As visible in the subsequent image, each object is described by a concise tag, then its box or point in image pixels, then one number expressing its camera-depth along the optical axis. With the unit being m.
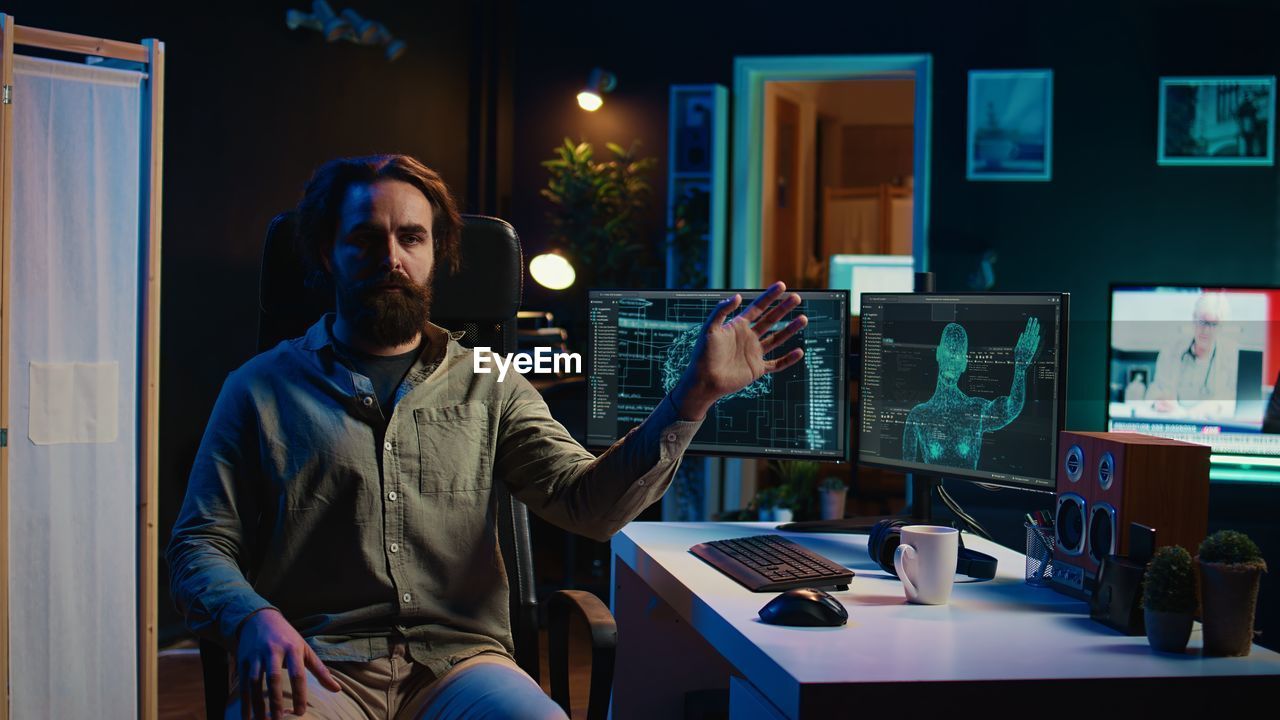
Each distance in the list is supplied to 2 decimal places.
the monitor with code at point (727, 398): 2.25
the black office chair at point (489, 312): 1.78
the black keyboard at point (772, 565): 1.73
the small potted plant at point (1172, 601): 1.40
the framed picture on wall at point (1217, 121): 4.92
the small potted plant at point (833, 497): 5.03
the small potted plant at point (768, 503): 4.91
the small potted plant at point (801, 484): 4.93
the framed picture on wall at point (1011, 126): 5.06
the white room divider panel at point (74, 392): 2.59
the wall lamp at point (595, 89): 5.26
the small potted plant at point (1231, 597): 1.38
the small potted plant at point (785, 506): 4.88
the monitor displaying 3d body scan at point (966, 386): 1.91
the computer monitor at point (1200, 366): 4.39
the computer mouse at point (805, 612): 1.51
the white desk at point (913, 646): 1.28
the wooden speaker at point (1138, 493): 1.53
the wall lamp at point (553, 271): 4.81
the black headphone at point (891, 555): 1.82
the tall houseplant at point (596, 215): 4.96
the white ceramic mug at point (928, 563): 1.63
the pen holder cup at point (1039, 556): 1.77
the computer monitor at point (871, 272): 5.33
